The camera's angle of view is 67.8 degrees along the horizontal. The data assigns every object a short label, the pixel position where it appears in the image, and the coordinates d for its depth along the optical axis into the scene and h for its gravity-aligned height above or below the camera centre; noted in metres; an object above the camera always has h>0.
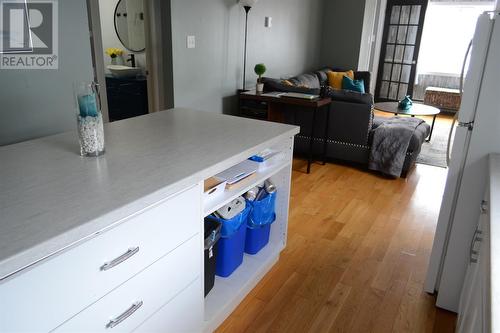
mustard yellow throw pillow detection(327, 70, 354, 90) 6.20 -0.34
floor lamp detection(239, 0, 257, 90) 4.01 +0.51
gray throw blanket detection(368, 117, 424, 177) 3.72 -0.85
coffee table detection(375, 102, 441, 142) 4.70 -0.61
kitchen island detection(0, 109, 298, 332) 0.87 -0.47
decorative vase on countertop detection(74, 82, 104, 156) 1.31 -0.24
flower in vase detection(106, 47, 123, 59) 5.10 -0.04
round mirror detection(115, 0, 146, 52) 4.83 +0.32
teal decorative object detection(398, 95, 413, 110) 4.87 -0.55
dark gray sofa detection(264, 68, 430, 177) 3.82 -0.72
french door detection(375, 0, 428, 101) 7.15 +0.23
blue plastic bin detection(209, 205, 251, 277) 1.82 -0.93
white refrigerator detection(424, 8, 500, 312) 1.65 -0.47
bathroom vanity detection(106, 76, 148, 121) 4.77 -0.58
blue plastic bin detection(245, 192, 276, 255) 2.03 -0.90
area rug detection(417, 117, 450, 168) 4.41 -1.10
